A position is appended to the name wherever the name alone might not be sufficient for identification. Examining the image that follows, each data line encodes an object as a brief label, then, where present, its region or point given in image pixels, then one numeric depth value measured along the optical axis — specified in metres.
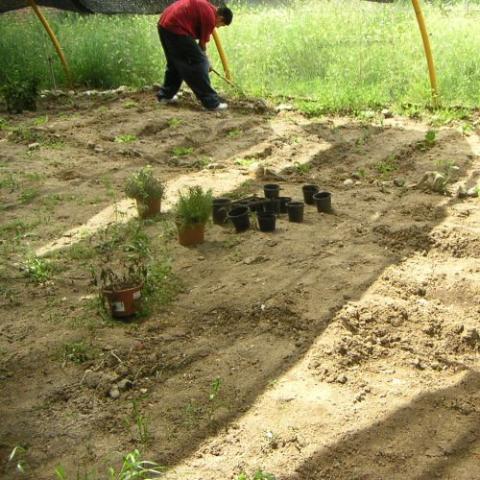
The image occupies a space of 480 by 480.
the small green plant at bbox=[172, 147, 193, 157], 7.73
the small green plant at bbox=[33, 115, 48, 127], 9.17
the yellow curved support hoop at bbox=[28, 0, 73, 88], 10.73
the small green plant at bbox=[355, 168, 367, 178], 6.75
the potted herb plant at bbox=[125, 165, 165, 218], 5.66
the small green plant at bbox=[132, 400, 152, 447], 3.24
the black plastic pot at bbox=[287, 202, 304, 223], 5.55
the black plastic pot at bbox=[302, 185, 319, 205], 5.98
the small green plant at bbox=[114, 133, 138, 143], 8.20
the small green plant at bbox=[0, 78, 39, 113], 9.77
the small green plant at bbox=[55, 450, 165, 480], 2.63
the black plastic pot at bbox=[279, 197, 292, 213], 5.77
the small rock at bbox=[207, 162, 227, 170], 7.14
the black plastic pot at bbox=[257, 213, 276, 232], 5.39
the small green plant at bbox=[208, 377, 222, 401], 3.52
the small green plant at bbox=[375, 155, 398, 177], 6.79
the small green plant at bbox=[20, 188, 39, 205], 6.52
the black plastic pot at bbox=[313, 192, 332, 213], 5.75
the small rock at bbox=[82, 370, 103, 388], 3.70
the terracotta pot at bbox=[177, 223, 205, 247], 5.27
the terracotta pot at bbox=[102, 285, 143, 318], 4.23
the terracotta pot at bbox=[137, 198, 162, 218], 5.80
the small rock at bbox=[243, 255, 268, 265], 4.95
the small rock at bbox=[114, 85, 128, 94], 10.59
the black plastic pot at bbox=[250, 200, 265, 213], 5.63
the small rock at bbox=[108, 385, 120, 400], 3.61
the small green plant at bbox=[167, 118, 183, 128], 8.62
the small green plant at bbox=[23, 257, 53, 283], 4.91
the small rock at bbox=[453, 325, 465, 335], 4.00
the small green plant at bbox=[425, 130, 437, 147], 7.21
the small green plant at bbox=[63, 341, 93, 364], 3.91
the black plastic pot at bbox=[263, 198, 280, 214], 5.62
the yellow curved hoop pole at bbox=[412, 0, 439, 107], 8.11
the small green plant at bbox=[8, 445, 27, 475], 3.12
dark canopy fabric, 9.57
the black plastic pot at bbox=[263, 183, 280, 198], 5.95
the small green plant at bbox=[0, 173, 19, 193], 6.86
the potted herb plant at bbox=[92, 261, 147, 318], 4.24
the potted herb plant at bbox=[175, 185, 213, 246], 5.18
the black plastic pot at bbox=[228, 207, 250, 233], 5.43
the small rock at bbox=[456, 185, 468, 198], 5.92
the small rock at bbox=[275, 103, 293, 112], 9.13
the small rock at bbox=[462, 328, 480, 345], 3.93
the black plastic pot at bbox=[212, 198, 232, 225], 5.66
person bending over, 9.07
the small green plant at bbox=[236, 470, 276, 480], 2.87
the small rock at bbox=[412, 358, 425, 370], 3.74
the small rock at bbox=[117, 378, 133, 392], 3.67
